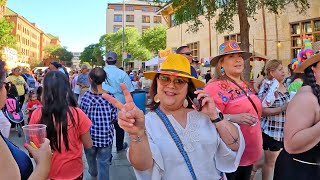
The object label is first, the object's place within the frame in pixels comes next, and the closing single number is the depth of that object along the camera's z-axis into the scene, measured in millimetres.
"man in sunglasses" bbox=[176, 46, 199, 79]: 4887
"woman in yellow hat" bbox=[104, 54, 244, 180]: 1930
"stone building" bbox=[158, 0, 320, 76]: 16781
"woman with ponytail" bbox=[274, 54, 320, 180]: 2105
